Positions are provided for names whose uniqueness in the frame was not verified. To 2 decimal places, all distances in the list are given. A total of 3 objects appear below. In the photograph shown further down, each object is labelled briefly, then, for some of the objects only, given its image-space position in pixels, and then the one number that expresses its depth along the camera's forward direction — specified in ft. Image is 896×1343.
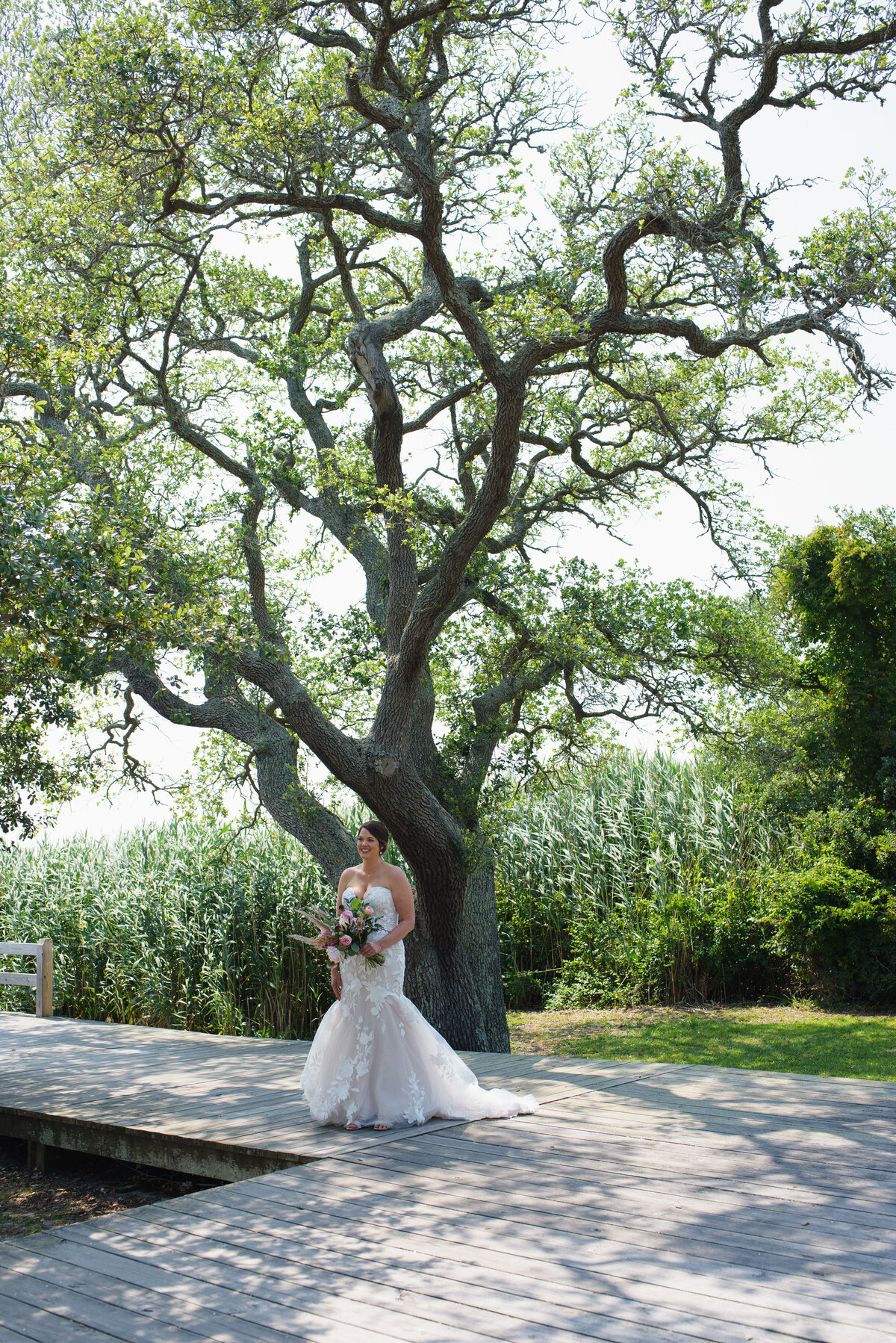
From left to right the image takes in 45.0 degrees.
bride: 20.26
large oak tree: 26.55
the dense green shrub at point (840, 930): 42.32
